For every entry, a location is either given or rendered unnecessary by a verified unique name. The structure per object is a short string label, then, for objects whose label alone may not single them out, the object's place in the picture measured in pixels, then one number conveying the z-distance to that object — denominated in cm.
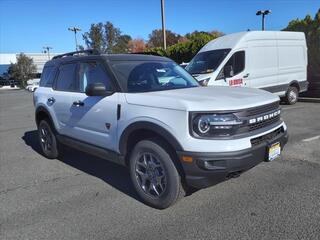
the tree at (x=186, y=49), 1564
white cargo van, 729
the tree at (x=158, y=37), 4641
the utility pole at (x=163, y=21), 1419
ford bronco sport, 252
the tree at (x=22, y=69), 4478
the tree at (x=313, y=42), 1022
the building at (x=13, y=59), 5697
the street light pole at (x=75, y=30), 3554
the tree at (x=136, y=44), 5151
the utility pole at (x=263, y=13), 2368
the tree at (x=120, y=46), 3523
